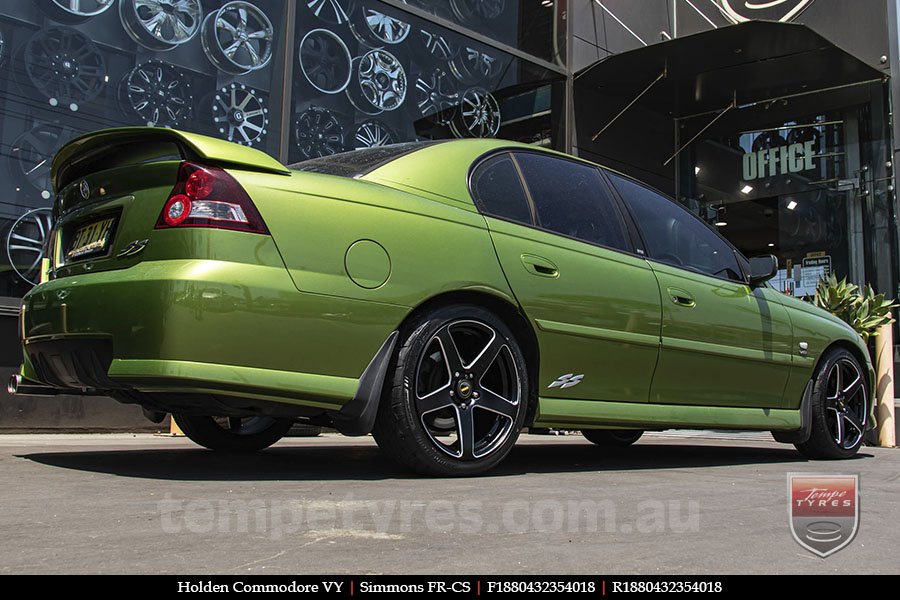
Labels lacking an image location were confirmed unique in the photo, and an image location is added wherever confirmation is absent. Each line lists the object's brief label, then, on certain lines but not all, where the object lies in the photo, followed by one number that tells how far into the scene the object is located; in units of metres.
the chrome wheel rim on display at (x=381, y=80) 8.97
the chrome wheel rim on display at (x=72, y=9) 6.82
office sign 12.19
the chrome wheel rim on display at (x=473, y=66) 10.04
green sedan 2.81
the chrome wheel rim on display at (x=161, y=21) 7.28
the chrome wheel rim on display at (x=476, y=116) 9.92
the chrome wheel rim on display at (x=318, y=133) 8.28
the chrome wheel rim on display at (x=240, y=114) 7.70
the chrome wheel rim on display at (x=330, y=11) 8.68
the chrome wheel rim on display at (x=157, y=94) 7.18
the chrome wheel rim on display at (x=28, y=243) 6.44
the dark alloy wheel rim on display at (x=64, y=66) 6.71
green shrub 7.20
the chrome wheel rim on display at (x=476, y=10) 10.16
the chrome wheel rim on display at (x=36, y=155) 6.51
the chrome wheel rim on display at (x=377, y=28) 9.04
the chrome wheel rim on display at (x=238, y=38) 7.78
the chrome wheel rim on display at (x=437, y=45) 9.70
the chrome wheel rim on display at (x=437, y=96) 9.54
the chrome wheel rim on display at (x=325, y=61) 8.50
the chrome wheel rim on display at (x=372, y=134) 8.73
